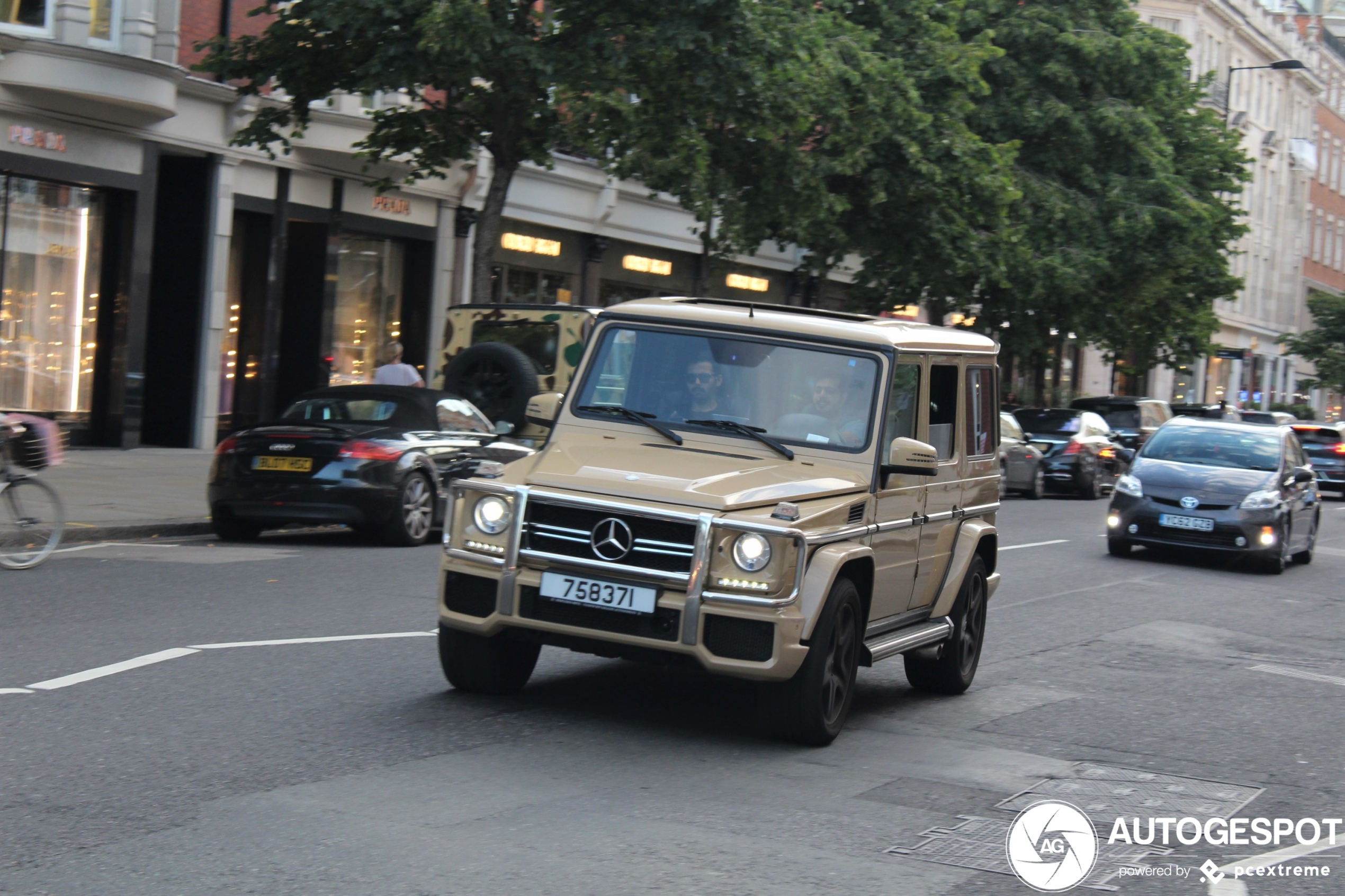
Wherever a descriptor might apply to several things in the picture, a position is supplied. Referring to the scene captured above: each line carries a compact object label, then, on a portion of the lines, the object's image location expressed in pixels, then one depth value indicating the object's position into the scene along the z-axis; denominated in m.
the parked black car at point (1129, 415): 34.56
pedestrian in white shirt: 21.69
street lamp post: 48.47
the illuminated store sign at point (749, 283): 38.66
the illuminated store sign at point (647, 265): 34.66
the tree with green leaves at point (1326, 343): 68.25
